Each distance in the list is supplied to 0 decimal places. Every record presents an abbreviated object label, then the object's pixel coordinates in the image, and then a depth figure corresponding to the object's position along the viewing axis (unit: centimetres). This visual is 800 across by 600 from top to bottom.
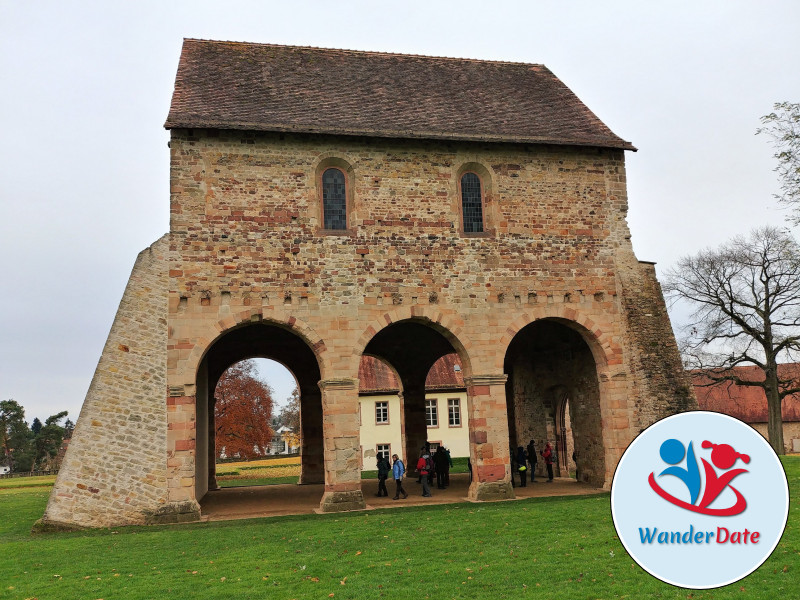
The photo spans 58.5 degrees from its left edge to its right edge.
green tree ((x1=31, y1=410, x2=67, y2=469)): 6312
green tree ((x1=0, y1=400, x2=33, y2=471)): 6512
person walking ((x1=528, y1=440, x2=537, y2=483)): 2058
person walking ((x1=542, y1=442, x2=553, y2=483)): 2025
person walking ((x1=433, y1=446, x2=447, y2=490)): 1983
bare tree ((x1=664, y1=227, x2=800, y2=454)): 2961
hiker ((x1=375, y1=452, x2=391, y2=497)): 1792
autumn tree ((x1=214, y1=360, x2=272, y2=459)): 3834
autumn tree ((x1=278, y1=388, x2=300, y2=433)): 6189
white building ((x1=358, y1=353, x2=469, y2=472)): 3878
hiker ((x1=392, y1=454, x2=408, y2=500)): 1692
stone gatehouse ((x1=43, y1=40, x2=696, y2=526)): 1495
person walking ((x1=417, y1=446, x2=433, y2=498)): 1708
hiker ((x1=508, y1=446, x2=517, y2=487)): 2083
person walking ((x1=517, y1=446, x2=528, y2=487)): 1869
